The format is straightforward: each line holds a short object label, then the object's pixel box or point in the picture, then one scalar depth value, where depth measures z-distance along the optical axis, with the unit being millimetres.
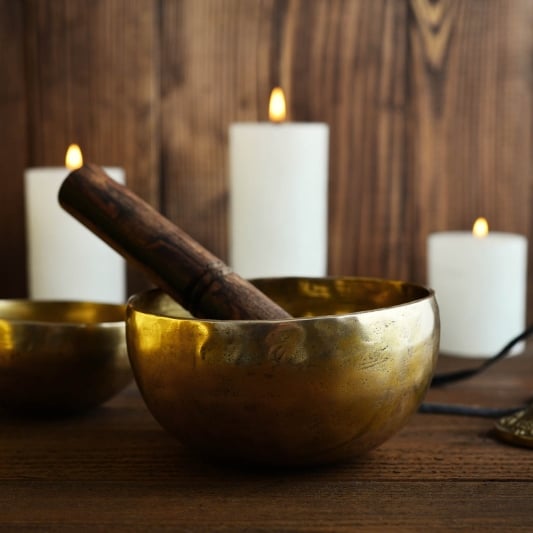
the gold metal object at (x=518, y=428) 725
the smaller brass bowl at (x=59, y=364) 748
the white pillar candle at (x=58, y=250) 961
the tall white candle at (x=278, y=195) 934
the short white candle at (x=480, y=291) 944
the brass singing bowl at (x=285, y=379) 643
